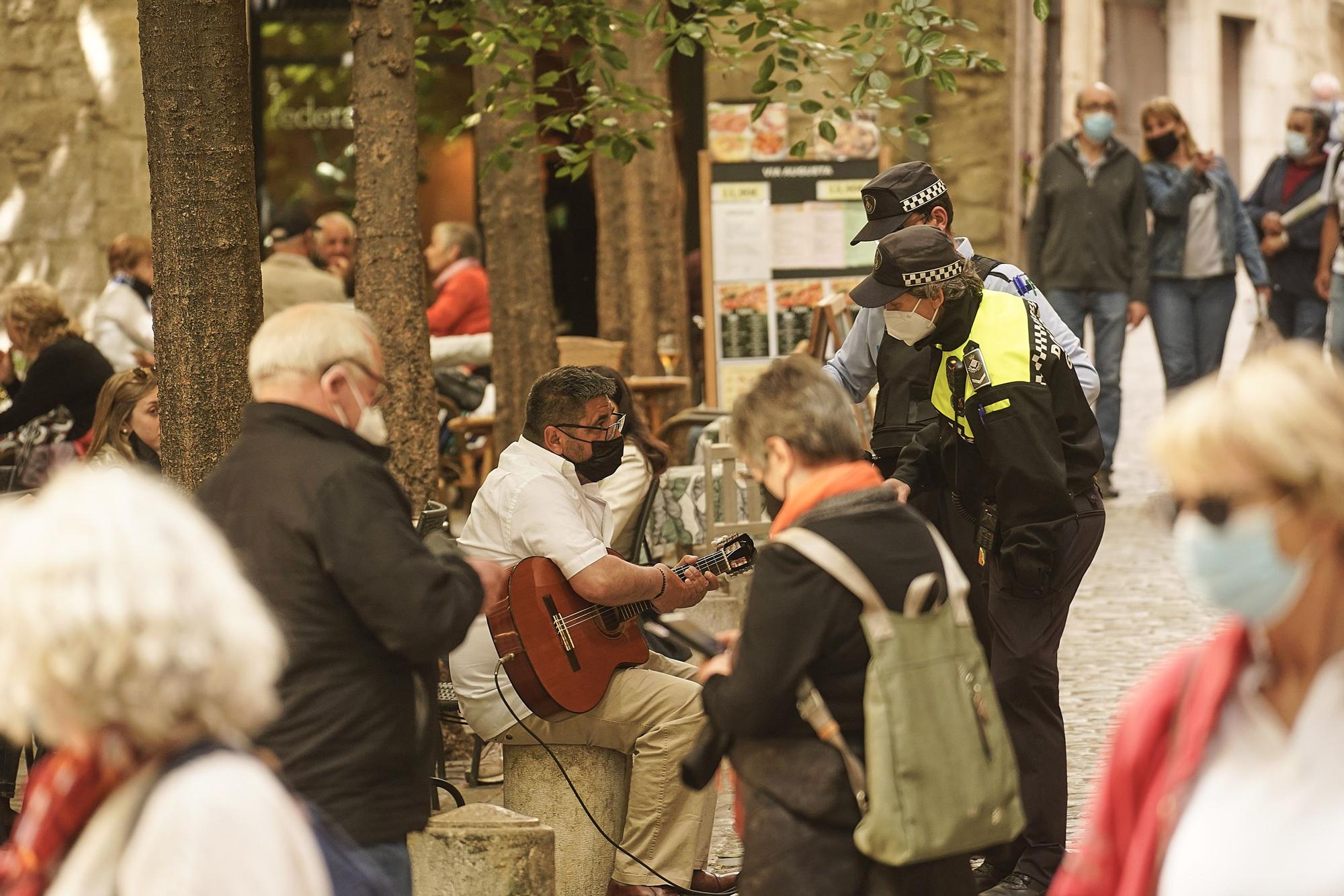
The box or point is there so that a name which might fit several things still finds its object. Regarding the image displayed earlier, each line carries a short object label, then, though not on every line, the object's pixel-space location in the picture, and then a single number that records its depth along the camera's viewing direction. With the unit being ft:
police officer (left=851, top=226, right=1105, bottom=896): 33.60
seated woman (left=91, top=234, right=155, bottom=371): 68.08
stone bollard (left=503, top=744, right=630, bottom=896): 36.86
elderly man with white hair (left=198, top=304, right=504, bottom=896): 23.25
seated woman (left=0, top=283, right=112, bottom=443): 53.72
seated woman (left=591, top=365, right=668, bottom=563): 44.93
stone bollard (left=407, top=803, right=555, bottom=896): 31.91
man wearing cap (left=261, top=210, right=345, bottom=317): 72.54
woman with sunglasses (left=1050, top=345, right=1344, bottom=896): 15.87
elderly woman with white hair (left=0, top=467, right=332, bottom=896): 15.01
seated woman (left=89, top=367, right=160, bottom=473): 43.60
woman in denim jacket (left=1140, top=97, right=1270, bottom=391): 83.76
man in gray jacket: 80.79
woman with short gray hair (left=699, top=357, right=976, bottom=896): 24.14
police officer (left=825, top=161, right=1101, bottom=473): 39.86
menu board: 75.77
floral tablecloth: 58.95
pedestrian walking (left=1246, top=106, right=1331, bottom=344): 88.69
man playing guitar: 35.42
